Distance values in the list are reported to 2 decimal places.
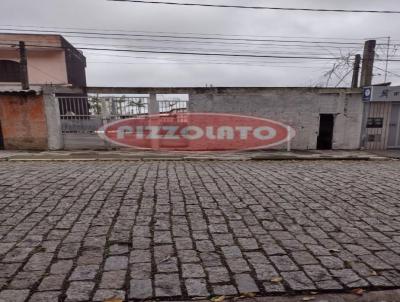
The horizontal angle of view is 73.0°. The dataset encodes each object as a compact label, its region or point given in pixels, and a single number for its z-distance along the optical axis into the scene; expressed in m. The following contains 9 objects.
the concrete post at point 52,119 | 10.98
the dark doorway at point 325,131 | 12.40
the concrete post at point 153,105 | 11.26
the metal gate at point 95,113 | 11.28
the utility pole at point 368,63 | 14.24
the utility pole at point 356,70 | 15.81
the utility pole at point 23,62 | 17.12
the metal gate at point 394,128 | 12.61
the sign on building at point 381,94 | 11.90
